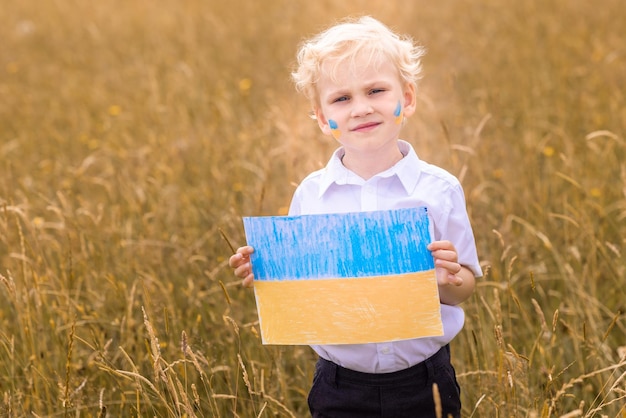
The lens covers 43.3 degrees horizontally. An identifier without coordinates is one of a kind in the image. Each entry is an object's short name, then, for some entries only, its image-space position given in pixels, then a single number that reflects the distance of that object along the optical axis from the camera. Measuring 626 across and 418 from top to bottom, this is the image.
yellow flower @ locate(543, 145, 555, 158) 3.41
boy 1.63
